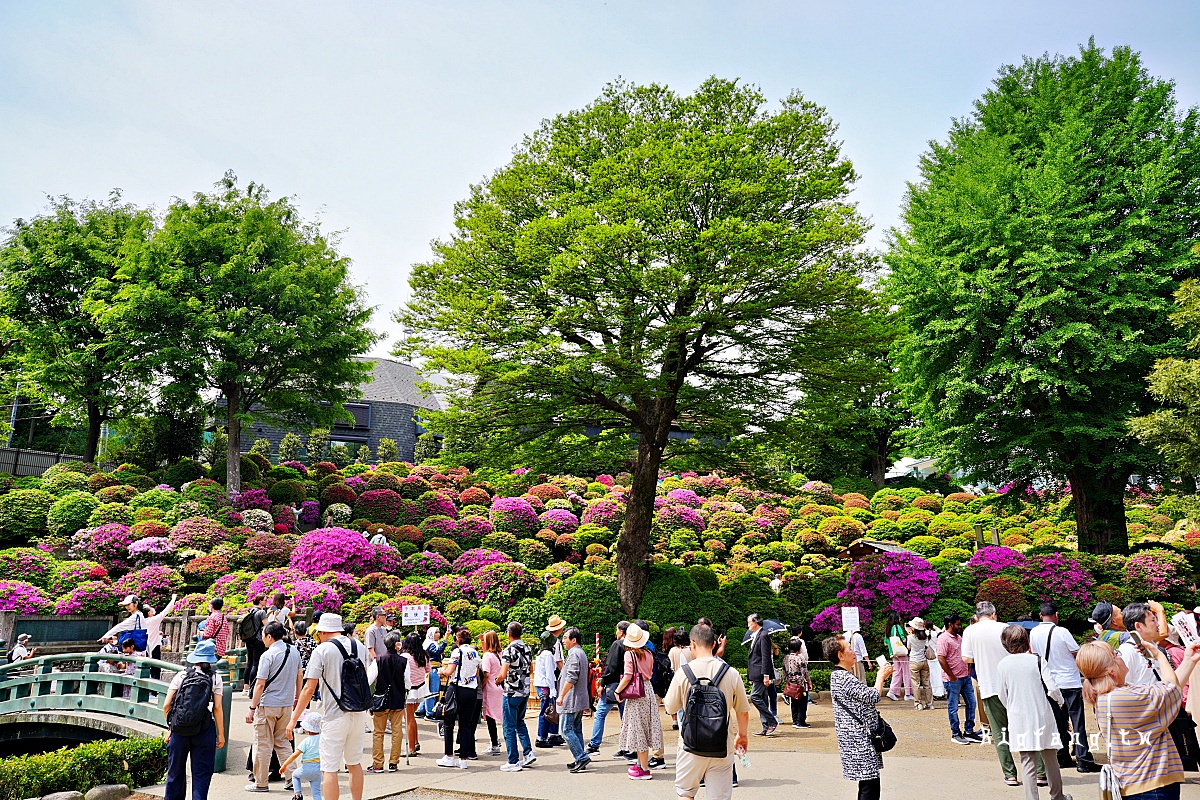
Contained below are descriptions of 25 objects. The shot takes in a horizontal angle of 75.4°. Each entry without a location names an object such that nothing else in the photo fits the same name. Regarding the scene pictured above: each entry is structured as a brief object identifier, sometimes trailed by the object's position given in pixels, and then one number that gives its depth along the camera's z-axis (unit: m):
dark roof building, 41.62
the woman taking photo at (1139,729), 4.85
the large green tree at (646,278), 15.48
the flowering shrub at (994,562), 17.95
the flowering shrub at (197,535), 21.55
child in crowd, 7.13
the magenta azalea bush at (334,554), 19.75
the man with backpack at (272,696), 8.08
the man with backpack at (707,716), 5.39
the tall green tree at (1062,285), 18.56
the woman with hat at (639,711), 8.50
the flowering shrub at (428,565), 21.03
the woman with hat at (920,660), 13.30
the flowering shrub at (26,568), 19.09
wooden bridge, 10.00
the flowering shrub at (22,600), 17.42
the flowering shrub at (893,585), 17.19
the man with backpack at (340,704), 6.88
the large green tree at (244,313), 25.12
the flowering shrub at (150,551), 20.95
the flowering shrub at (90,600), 18.05
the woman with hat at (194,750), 7.08
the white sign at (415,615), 12.75
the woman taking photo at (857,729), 5.66
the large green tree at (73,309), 26.42
